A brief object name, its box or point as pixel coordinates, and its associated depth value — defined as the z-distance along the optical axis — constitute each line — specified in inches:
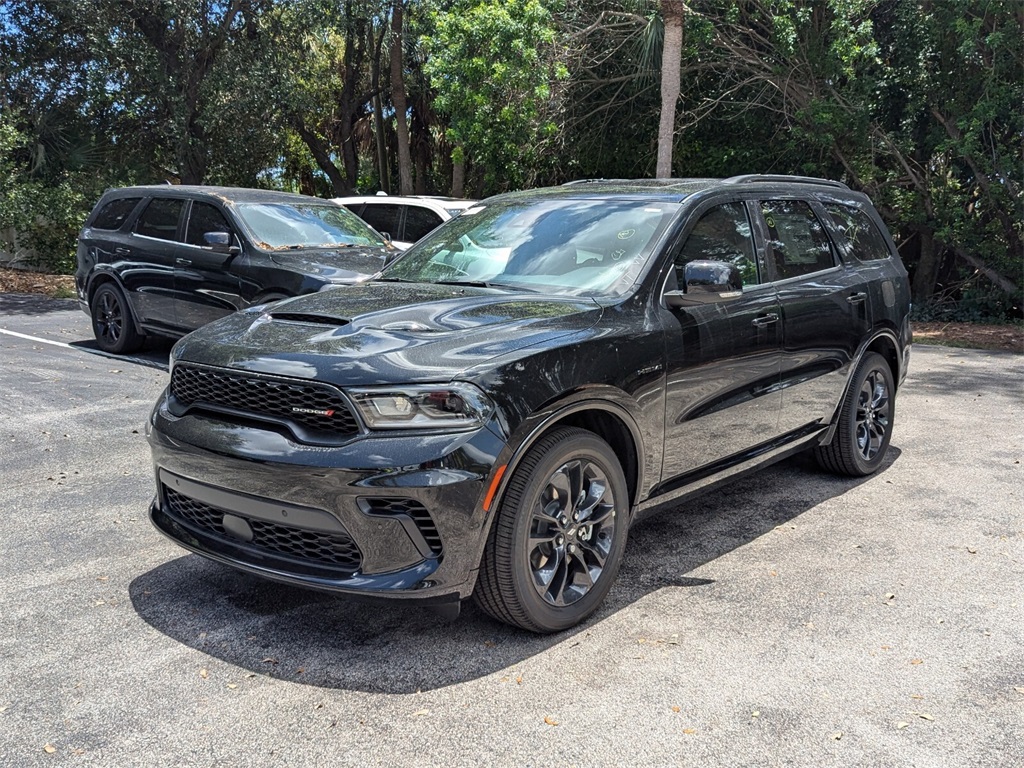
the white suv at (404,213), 499.8
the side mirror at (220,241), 358.9
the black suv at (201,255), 363.6
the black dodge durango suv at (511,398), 138.3
